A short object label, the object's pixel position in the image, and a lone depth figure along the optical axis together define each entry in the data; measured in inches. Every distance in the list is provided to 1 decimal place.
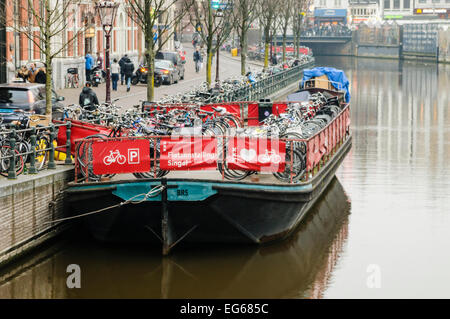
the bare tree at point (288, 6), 2713.6
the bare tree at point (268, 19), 2212.1
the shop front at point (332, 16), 6855.3
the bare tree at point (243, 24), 1823.3
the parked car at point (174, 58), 2141.5
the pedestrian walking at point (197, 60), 2493.1
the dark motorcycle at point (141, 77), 1867.6
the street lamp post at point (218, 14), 1617.9
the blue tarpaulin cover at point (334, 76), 1464.7
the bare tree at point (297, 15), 3105.3
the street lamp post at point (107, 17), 1127.6
